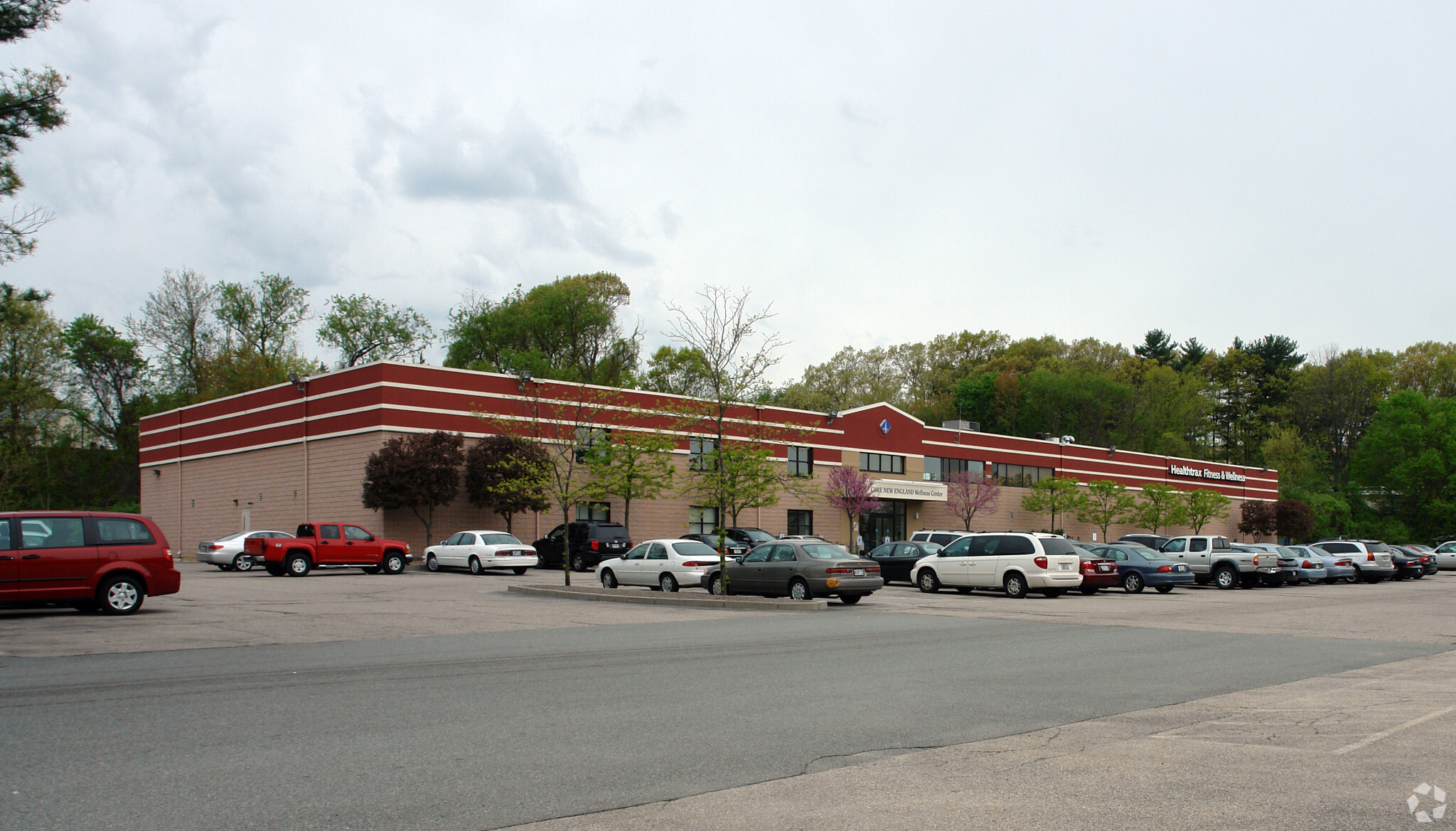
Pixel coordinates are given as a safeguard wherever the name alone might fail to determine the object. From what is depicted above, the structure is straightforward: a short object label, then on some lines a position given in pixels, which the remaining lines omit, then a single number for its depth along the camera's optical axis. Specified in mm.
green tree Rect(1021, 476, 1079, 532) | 64188
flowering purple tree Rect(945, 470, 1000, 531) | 59812
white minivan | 25719
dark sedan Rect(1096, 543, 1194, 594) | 29969
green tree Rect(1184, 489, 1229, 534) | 68250
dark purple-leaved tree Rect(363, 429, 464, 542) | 38156
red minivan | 16391
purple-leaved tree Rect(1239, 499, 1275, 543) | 77500
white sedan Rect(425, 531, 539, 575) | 34281
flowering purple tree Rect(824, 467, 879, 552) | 53375
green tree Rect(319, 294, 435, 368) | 74000
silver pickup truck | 34188
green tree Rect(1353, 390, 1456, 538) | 78562
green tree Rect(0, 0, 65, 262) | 18172
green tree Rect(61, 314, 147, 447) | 72250
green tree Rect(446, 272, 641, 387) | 73375
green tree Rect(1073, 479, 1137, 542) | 65438
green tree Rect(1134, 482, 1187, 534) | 68000
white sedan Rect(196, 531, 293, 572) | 36125
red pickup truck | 31922
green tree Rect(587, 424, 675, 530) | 39938
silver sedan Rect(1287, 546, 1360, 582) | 39125
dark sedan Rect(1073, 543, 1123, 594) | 27625
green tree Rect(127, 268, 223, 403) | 69438
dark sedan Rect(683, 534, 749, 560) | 30711
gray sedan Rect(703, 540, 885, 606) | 22344
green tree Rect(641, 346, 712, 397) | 50022
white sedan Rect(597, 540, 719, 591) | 25281
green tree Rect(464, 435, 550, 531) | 39312
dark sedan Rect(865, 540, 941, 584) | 30641
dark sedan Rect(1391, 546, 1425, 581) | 43844
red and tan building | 41125
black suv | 37594
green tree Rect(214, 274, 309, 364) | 71625
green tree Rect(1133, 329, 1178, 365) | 104188
